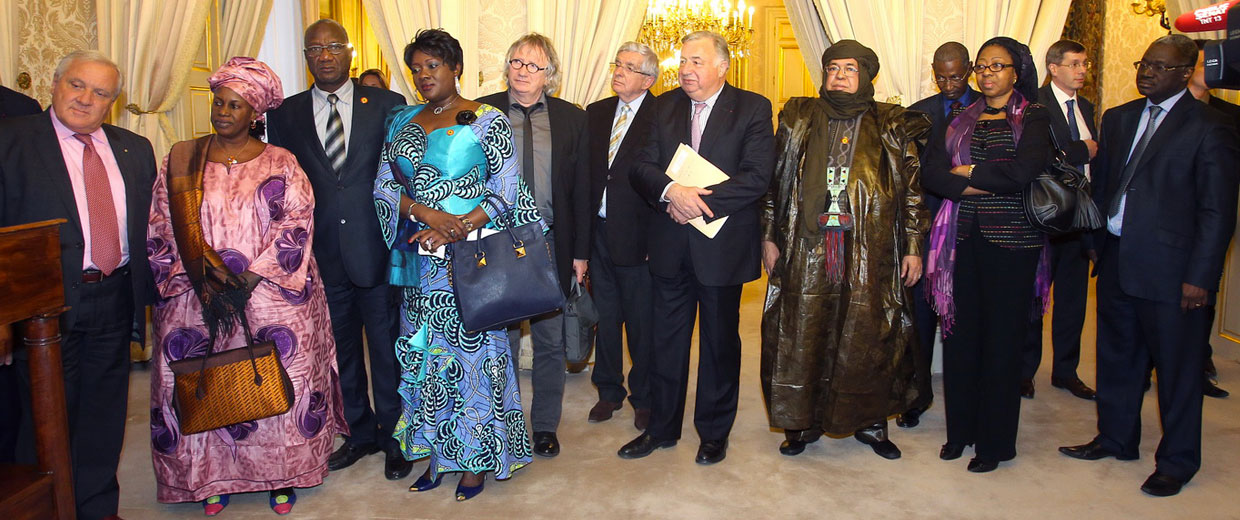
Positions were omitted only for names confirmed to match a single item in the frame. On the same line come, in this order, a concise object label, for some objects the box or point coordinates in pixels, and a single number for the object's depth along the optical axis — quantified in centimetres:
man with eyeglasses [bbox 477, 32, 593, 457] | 388
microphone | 242
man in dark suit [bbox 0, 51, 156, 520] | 297
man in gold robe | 368
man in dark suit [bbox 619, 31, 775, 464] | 362
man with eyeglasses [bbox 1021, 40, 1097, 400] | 475
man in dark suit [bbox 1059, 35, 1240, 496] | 342
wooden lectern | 218
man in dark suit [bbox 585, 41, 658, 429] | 414
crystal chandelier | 892
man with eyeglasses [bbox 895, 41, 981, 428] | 434
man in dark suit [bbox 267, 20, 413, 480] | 361
